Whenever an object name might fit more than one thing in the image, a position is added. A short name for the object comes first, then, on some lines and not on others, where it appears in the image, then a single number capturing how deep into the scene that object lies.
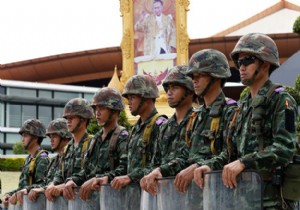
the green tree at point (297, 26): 27.62
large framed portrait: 47.20
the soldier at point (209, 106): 7.79
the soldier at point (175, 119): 8.54
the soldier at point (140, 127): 9.07
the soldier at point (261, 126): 6.46
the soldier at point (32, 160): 13.31
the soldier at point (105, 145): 9.95
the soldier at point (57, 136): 12.75
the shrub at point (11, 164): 43.19
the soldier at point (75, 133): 11.11
